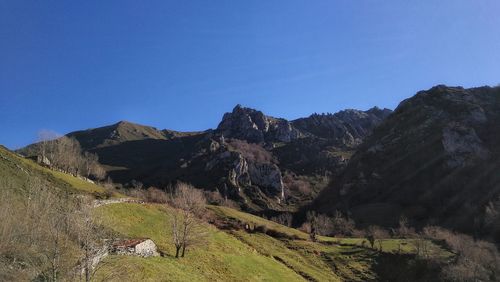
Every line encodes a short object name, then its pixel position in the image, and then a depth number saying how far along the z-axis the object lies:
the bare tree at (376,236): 117.64
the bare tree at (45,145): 155.09
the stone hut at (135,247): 51.97
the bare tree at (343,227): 168.75
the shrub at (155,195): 138.98
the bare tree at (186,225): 63.56
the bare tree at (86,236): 36.28
